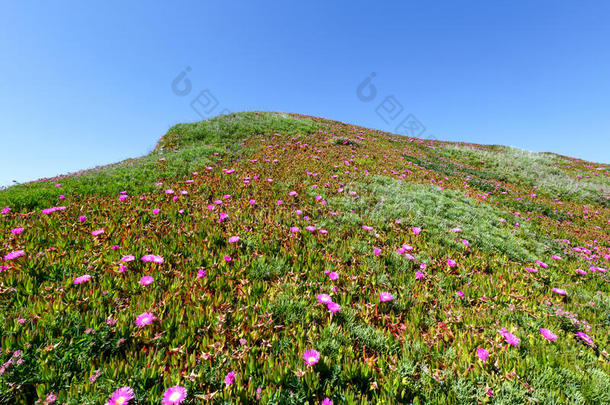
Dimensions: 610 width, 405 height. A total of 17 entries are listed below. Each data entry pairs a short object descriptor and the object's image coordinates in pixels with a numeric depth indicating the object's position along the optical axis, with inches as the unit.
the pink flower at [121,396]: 65.2
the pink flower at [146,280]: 108.8
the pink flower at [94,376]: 67.9
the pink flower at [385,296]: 116.8
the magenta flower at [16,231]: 139.3
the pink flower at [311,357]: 79.6
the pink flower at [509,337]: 97.1
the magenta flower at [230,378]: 71.4
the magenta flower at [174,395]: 66.4
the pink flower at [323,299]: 110.5
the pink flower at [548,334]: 103.8
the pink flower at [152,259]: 125.0
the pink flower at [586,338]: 105.9
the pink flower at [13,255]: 114.0
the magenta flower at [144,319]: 87.7
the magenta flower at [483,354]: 88.5
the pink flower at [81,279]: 104.5
